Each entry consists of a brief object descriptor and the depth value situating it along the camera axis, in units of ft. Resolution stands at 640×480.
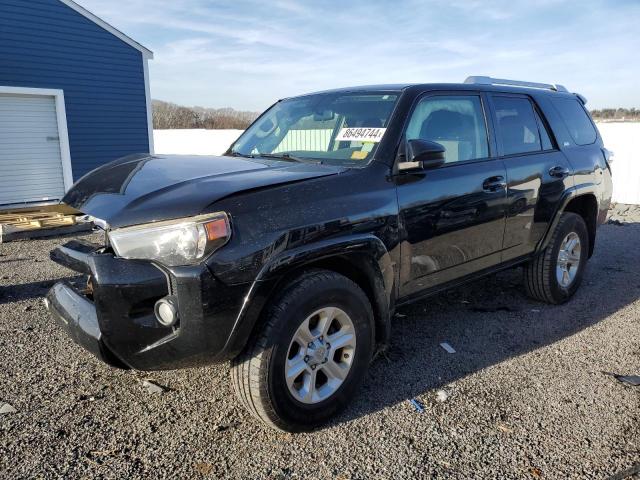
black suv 7.67
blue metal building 35.65
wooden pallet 24.11
